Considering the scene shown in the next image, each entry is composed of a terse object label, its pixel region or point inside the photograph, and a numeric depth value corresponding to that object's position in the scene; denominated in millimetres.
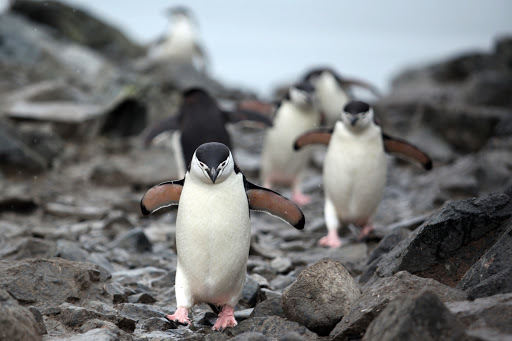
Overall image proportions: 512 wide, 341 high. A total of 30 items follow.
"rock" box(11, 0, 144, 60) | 30406
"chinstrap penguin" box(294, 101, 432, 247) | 12062
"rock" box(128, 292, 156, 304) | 8570
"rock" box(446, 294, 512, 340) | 5453
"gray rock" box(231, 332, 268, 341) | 6324
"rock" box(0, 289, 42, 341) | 5606
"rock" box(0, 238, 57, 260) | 9867
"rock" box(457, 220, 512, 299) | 6434
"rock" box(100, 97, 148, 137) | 20844
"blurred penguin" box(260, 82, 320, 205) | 16500
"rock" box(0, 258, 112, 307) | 7582
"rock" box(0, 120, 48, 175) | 16375
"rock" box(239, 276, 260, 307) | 8922
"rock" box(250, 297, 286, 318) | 7824
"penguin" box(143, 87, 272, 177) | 13562
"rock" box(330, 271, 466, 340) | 6543
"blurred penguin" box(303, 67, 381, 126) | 18781
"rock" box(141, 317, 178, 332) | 7656
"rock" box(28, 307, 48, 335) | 6773
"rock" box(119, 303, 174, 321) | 7828
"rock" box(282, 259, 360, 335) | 7234
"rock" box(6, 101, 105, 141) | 19094
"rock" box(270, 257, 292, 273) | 10487
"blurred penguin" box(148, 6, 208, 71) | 33406
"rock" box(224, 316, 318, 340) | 7032
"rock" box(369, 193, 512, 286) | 7625
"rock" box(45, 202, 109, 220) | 14008
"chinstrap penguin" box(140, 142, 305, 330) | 7949
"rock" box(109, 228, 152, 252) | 11187
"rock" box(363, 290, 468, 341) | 5355
